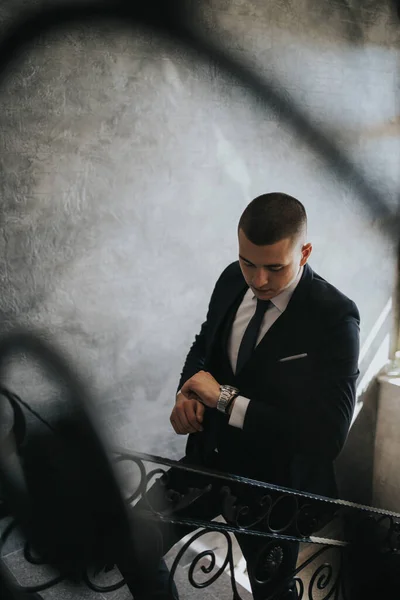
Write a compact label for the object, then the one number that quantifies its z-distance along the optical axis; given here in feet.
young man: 6.92
